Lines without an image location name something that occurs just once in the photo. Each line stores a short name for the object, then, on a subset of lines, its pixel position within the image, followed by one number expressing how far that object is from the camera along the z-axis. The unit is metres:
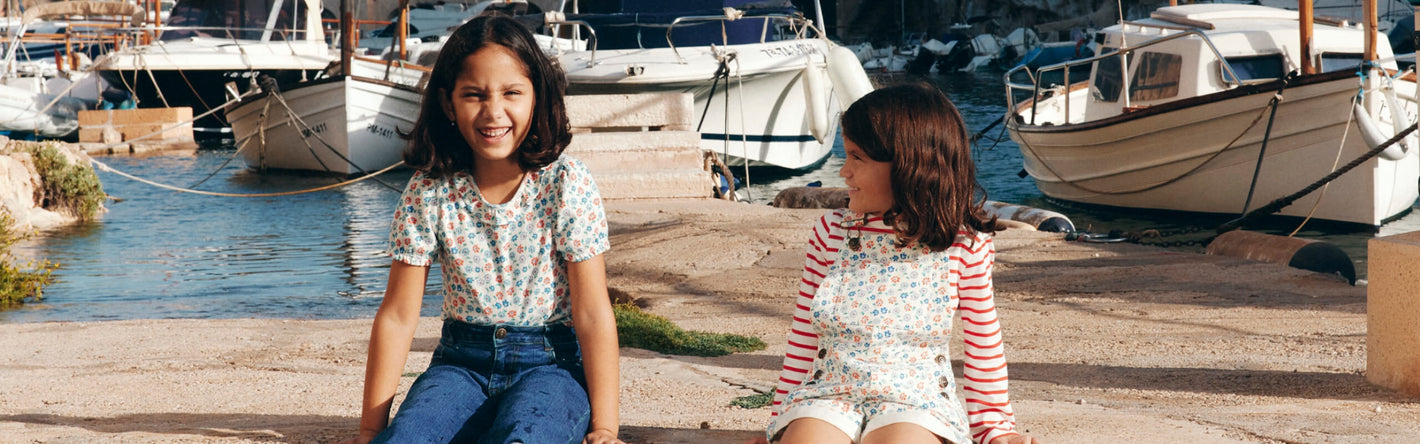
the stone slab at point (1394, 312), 3.88
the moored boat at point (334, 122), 18.92
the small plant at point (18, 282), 8.23
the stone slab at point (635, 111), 11.91
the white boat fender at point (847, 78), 15.84
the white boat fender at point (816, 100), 17.47
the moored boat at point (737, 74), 15.92
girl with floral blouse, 2.86
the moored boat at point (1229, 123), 11.52
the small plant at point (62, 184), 13.55
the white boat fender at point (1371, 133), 10.77
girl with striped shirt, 2.62
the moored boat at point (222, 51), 24.20
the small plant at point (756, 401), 3.76
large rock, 12.70
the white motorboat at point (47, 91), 24.42
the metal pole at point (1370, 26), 9.83
